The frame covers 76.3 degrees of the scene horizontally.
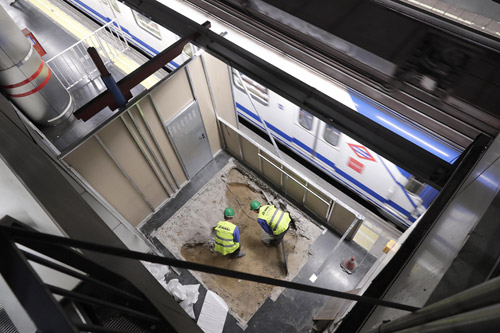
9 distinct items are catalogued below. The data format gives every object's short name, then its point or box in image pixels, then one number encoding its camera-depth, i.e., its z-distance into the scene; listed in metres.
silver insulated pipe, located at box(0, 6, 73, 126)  5.18
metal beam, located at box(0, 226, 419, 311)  1.35
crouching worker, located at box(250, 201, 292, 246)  5.71
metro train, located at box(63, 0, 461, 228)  4.21
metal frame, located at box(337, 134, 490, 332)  2.14
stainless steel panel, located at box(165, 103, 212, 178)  6.02
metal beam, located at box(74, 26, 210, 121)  4.33
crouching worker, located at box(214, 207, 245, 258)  5.70
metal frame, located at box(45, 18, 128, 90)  8.20
